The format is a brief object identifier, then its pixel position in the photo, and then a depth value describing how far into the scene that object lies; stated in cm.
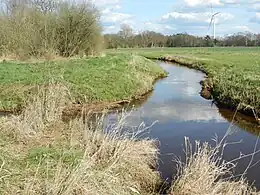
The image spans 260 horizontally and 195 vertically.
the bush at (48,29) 2979
